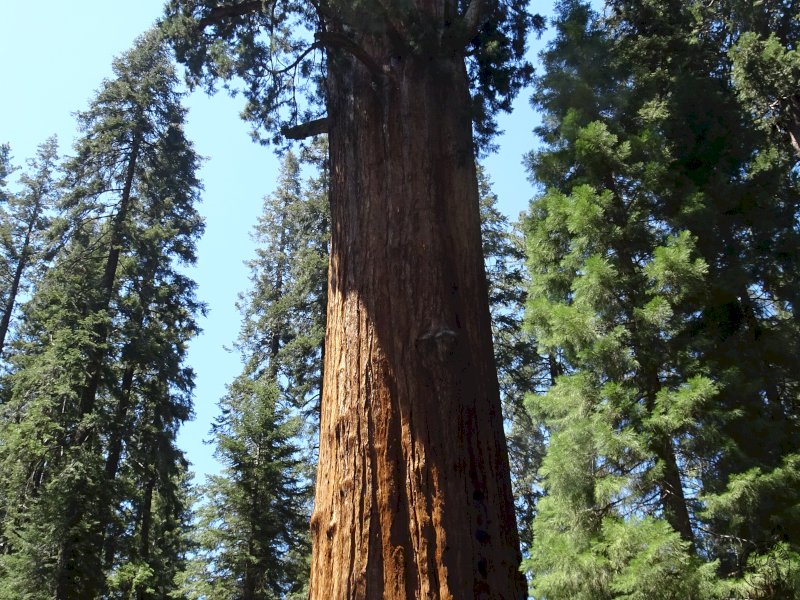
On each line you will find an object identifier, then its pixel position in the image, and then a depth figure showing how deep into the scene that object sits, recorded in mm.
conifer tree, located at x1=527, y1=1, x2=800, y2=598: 4633
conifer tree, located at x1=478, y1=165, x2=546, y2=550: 16000
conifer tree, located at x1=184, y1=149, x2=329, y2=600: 12109
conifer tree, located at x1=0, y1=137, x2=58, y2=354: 24375
